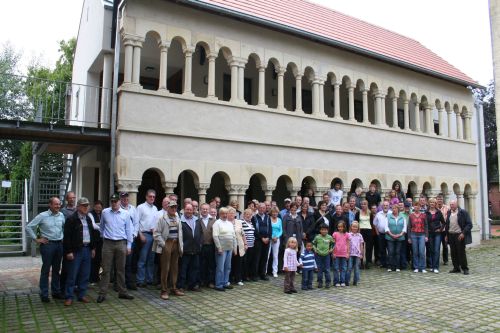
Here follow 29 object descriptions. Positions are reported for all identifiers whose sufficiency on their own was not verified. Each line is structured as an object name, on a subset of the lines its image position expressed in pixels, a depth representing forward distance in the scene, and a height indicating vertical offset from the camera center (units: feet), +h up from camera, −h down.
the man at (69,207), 29.77 -0.41
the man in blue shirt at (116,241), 27.94 -2.45
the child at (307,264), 31.68 -4.30
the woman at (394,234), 40.88 -2.78
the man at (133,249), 30.12 -3.47
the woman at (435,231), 41.14 -2.53
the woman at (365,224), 42.01 -1.94
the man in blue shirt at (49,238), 27.02 -2.24
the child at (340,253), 33.72 -3.71
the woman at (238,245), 32.91 -3.10
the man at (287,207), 37.68 -0.39
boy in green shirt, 33.09 -3.51
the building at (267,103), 40.26 +11.22
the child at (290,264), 30.58 -4.13
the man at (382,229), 42.24 -2.39
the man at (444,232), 43.44 -2.70
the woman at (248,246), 34.55 -3.35
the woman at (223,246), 31.58 -3.06
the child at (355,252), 34.22 -3.69
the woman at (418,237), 40.73 -3.01
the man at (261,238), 35.55 -2.80
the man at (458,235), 40.06 -2.75
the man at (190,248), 30.35 -3.11
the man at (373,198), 47.09 +0.52
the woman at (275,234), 36.98 -2.60
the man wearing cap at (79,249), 27.22 -2.92
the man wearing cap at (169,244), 28.81 -2.72
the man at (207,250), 32.19 -3.42
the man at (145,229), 32.32 -1.97
